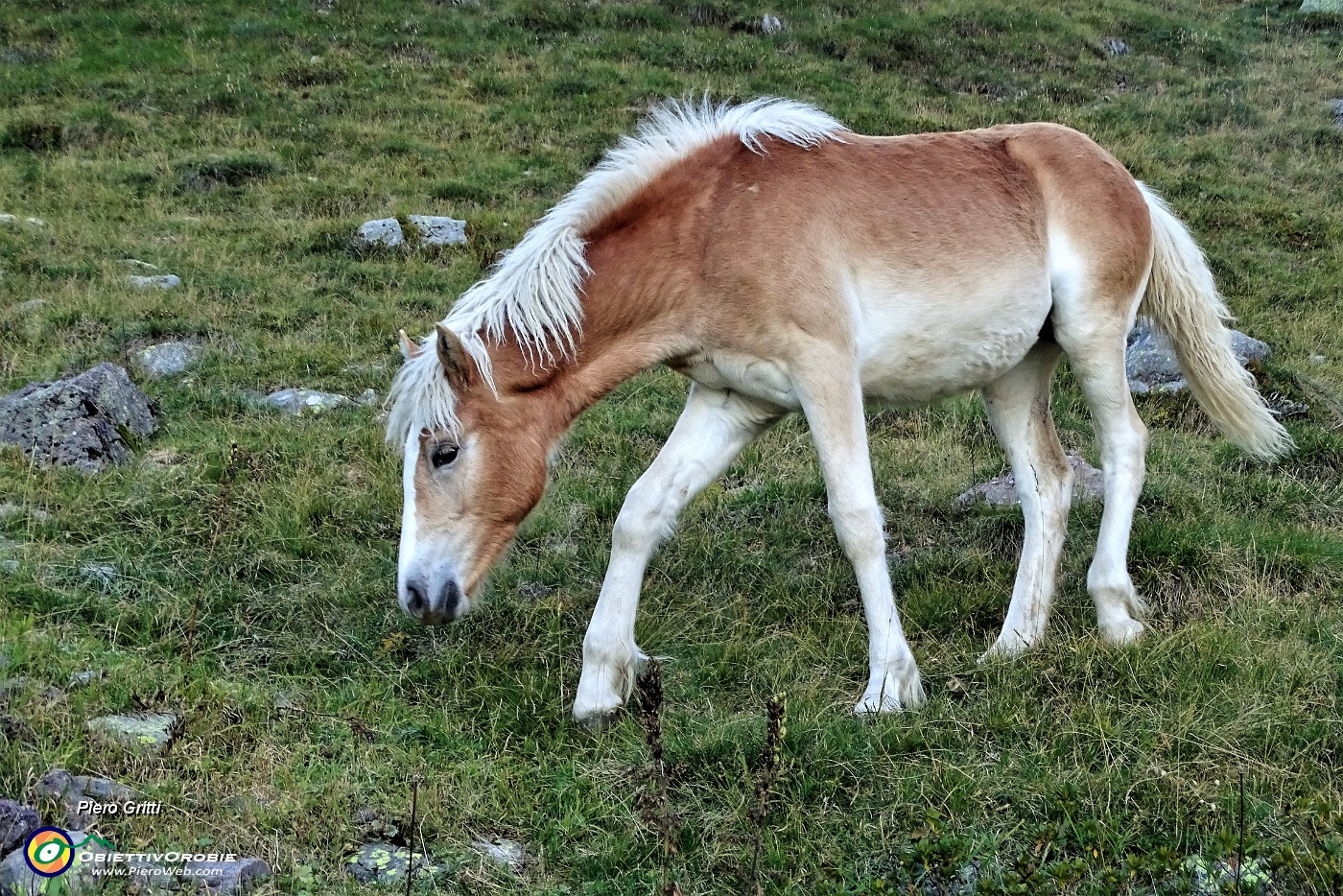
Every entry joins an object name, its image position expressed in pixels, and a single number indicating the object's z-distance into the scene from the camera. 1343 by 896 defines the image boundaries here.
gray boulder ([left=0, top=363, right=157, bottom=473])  6.14
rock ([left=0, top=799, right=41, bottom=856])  3.11
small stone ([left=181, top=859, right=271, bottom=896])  3.11
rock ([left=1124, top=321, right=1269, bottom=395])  8.22
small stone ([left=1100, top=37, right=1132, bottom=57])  20.16
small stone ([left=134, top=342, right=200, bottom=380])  7.82
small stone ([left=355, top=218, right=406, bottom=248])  10.77
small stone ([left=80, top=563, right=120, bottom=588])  5.00
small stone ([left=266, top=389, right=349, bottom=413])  7.34
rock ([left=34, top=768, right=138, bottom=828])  3.31
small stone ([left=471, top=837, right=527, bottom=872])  3.44
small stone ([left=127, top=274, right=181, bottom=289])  9.38
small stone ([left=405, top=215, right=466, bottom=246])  10.89
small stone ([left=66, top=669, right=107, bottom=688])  4.05
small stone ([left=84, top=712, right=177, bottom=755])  3.68
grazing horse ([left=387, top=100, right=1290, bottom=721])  4.43
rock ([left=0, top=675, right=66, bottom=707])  3.81
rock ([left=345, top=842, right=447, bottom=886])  3.29
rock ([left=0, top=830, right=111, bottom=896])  2.92
